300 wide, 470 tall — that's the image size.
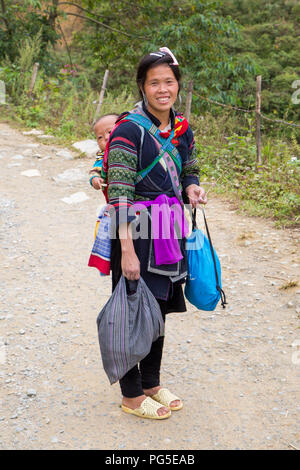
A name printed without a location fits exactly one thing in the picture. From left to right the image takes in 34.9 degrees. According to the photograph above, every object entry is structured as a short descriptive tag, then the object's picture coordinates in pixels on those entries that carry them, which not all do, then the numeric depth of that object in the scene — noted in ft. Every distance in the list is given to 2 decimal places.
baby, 7.82
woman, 6.57
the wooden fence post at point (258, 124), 21.83
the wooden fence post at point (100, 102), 32.12
